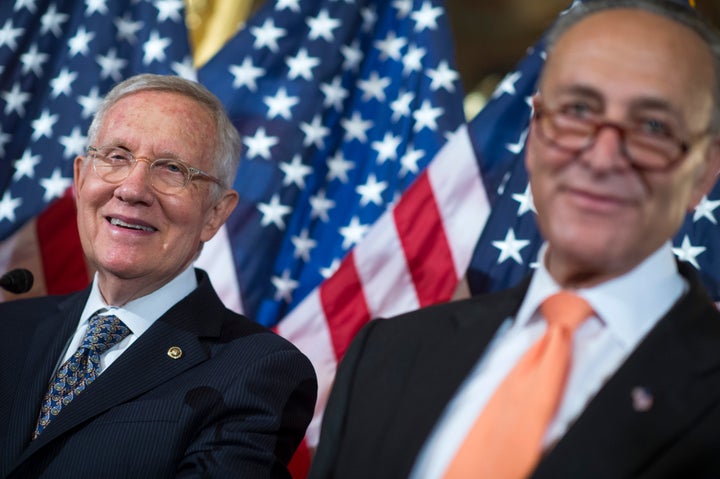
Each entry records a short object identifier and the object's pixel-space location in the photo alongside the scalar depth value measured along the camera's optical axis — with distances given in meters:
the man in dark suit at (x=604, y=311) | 1.45
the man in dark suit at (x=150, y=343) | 1.91
